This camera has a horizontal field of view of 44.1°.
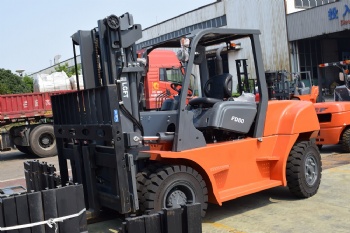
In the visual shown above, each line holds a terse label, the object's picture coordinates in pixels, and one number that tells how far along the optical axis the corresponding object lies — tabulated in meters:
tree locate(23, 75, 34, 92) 38.26
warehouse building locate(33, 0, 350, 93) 28.19
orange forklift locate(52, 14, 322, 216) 4.66
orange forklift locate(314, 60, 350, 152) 9.88
